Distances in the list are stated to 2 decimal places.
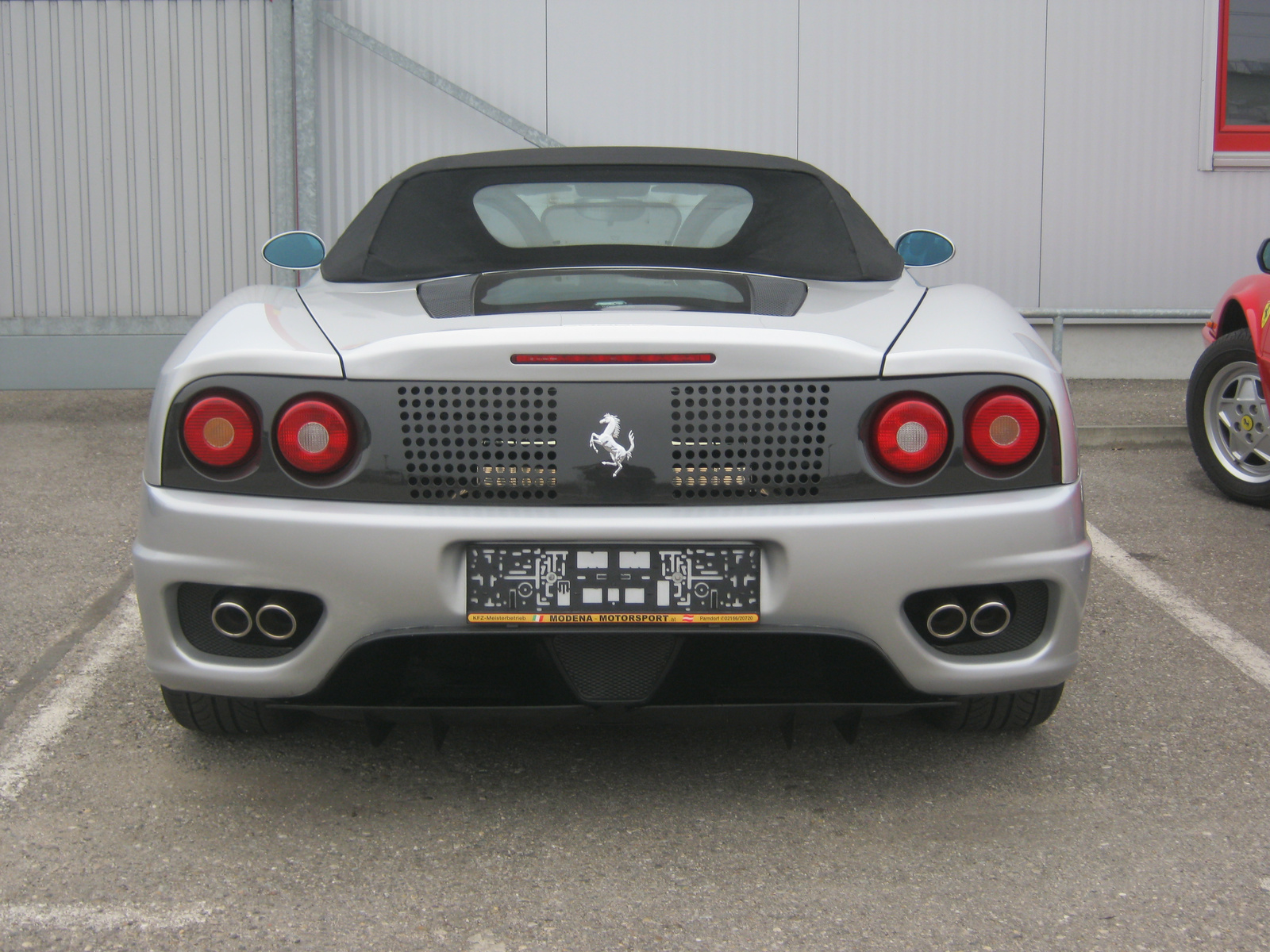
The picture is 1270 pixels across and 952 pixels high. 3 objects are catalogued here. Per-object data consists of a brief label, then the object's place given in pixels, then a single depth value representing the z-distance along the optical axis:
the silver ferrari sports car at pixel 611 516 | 2.49
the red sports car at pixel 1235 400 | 5.74
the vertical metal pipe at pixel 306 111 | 8.67
